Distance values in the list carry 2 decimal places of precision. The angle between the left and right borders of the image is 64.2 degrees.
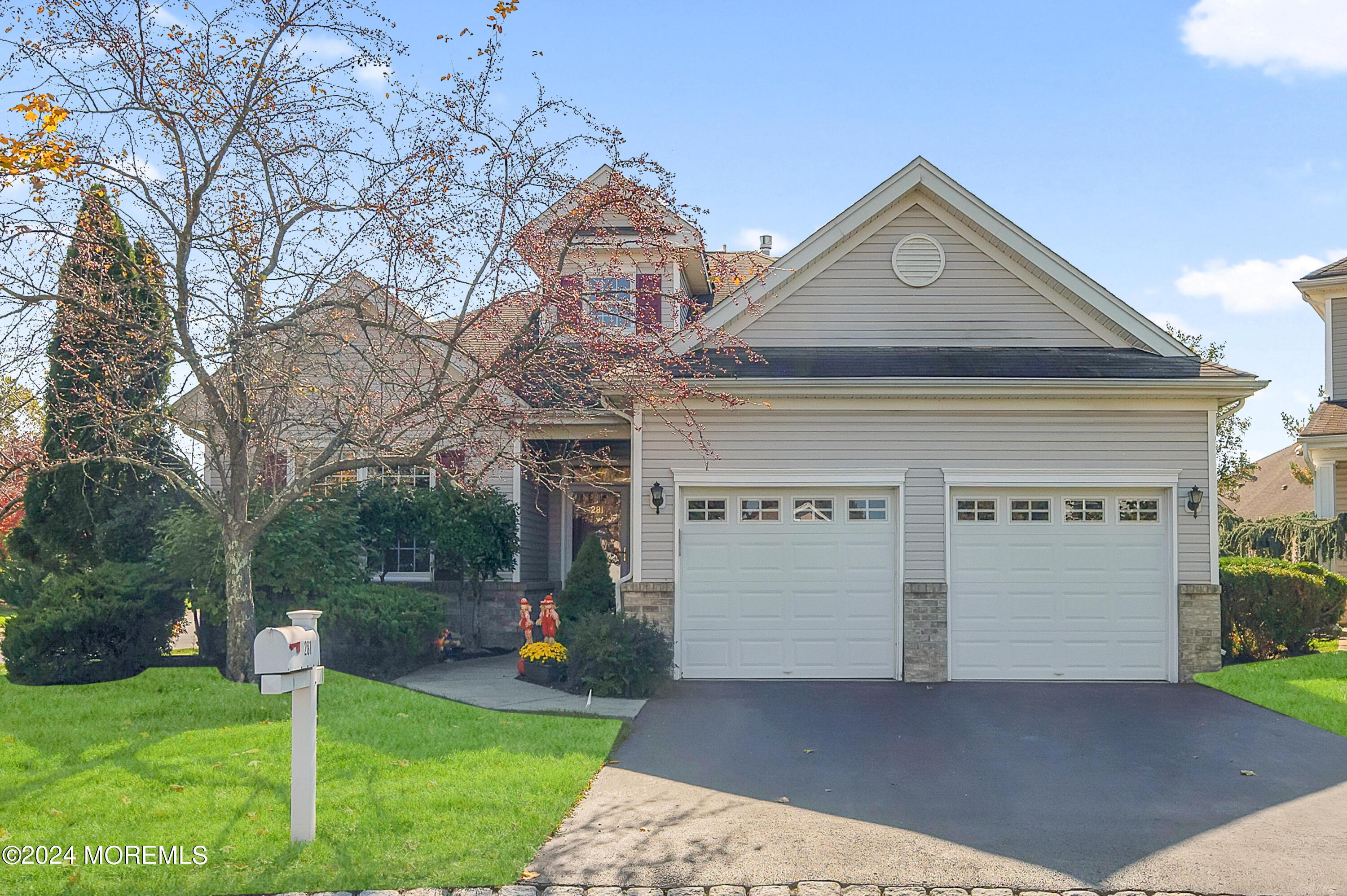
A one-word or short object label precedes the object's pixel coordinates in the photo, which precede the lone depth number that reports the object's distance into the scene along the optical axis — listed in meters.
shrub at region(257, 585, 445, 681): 12.75
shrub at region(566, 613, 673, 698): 11.29
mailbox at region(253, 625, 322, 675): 5.88
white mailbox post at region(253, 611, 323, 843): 5.98
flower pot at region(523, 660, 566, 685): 12.26
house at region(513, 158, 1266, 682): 12.64
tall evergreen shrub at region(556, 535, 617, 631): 14.59
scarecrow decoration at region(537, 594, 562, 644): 13.13
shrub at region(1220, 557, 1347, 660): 13.85
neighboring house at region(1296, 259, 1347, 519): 19.75
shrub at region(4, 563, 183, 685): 11.73
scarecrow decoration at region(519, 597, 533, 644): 13.43
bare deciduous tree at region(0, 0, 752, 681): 9.66
